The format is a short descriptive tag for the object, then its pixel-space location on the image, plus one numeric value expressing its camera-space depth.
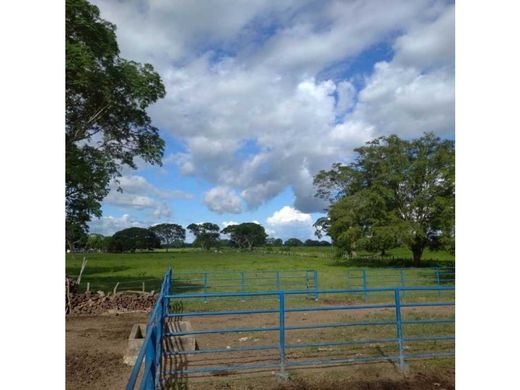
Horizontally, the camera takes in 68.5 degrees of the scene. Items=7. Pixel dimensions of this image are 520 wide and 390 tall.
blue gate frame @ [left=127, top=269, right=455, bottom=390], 5.34
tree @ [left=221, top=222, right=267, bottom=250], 99.44
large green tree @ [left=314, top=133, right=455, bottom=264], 28.48
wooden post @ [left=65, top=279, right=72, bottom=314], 12.89
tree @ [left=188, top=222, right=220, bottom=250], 100.19
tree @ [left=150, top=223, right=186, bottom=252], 105.44
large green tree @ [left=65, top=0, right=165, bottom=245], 12.41
